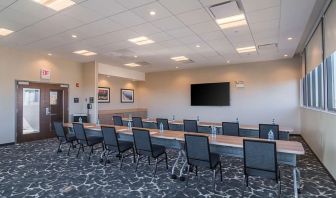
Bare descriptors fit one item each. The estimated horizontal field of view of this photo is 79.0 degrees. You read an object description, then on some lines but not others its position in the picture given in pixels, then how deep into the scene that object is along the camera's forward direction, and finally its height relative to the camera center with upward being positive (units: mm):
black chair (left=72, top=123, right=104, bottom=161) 4855 -857
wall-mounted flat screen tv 9195 +375
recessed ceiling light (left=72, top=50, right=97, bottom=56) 6848 +1731
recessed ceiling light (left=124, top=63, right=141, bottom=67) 9016 +1698
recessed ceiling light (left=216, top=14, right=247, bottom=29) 4156 +1730
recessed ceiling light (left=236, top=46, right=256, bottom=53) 6504 +1721
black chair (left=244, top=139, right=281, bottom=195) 2699 -782
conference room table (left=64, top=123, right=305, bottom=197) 2894 -685
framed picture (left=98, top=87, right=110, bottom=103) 9623 +384
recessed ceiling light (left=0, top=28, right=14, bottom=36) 4988 +1791
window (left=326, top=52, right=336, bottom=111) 3531 +378
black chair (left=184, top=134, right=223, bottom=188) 3152 -797
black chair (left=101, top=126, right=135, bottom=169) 4215 -845
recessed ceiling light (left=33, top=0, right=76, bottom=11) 3548 +1762
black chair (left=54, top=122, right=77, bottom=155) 5294 -852
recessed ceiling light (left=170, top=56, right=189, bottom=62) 7758 +1718
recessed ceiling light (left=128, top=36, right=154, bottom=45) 5457 +1719
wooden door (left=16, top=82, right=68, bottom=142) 6834 -211
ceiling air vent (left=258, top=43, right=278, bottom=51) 6152 +1716
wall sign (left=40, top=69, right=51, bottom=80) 7341 +1050
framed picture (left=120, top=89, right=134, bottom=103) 10853 +392
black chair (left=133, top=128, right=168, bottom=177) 3811 -817
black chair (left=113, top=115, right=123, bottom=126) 6626 -596
